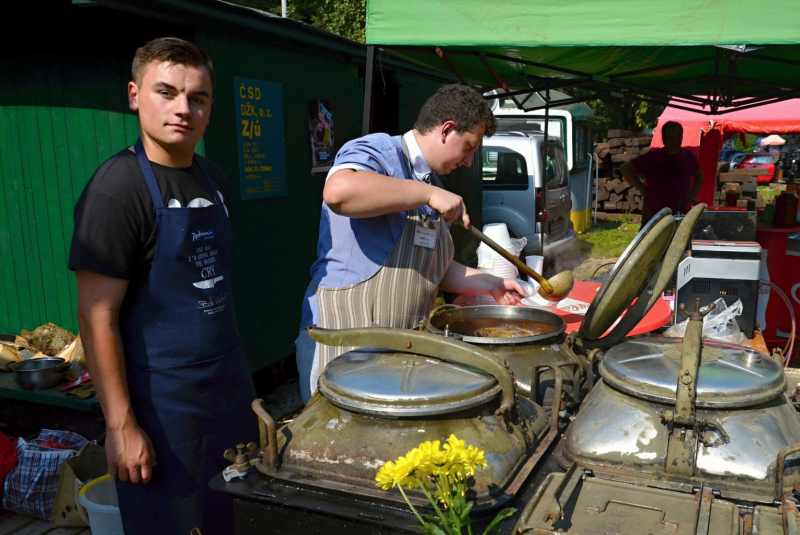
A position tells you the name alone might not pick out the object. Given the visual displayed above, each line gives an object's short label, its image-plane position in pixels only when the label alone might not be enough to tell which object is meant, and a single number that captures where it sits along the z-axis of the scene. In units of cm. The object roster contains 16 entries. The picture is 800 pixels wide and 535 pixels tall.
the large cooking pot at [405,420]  127
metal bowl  391
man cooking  214
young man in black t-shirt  163
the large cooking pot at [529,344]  172
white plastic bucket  253
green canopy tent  269
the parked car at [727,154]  2522
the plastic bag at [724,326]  249
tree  1356
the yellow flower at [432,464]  101
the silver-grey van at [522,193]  861
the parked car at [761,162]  2278
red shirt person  668
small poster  544
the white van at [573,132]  1232
